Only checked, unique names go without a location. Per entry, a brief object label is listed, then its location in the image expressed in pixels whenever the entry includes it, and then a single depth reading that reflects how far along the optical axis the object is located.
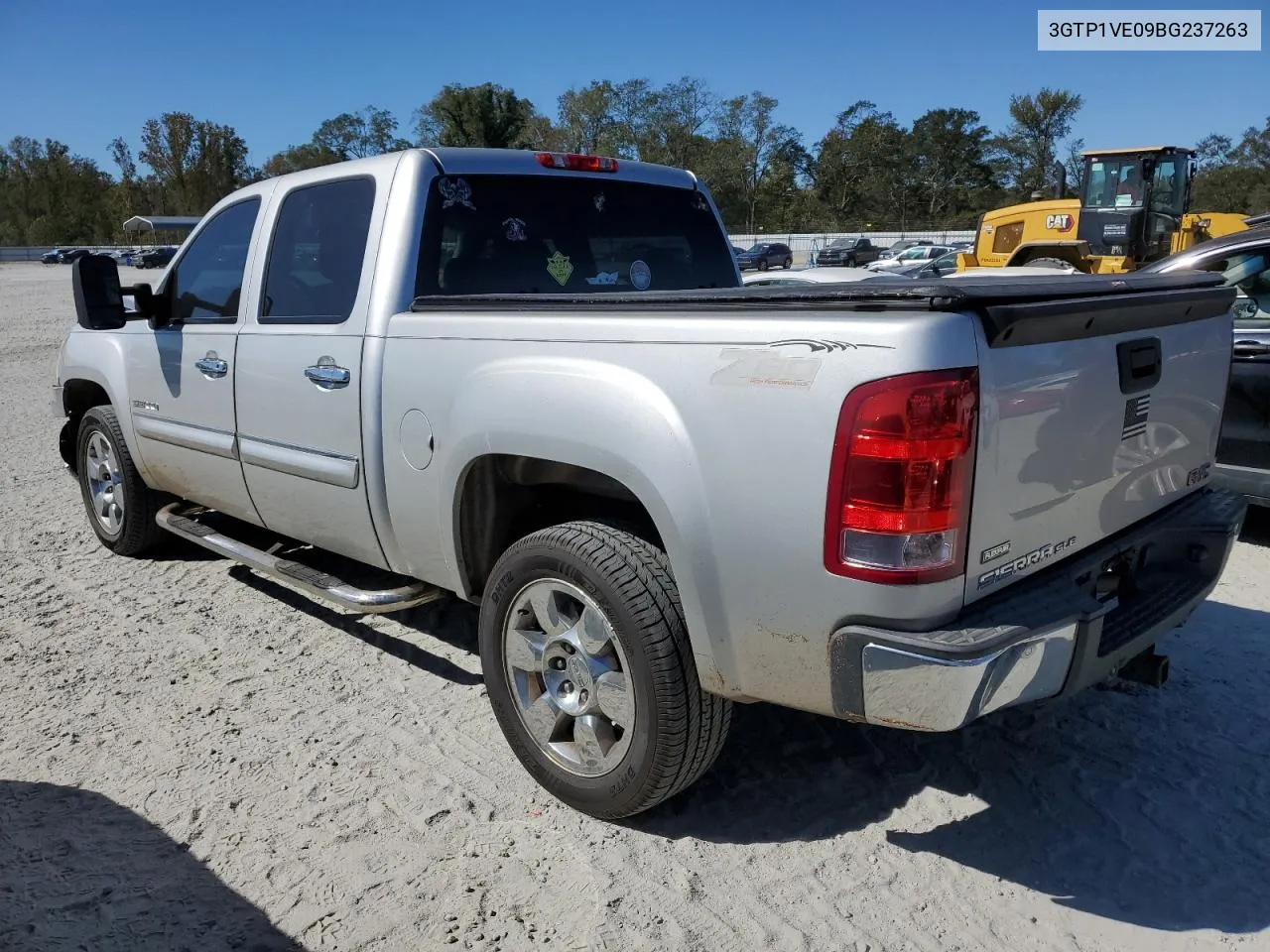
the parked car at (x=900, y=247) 44.47
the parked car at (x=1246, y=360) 4.98
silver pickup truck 2.16
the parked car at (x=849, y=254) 44.00
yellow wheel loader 15.59
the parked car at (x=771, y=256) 42.25
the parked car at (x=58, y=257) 64.46
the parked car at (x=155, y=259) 51.06
